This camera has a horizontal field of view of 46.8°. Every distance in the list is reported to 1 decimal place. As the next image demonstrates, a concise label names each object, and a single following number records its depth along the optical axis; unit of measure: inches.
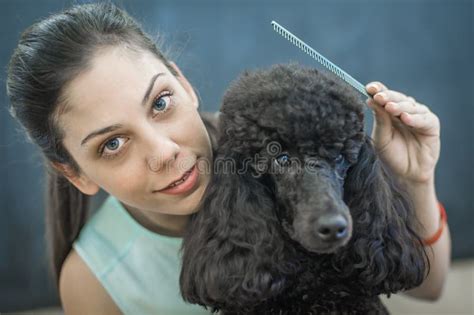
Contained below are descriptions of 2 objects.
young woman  39.0
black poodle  33.7
